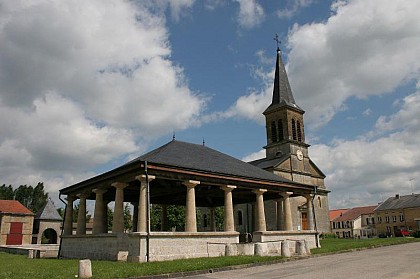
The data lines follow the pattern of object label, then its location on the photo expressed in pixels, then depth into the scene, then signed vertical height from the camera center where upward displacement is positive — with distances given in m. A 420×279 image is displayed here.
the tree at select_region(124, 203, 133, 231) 49.12 +2.31
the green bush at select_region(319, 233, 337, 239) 41.08 -0.64
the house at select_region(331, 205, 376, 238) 75.50 +1.18
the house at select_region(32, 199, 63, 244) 46.91 +1.83
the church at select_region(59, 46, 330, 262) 16.89 +1.98
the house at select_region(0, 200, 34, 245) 43.33 +1.69
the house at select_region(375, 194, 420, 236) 59.97 +2.18
